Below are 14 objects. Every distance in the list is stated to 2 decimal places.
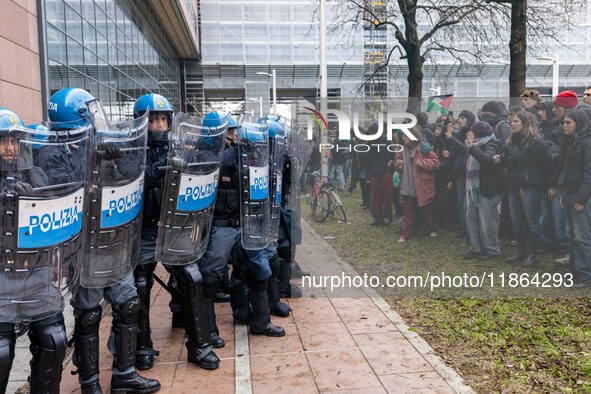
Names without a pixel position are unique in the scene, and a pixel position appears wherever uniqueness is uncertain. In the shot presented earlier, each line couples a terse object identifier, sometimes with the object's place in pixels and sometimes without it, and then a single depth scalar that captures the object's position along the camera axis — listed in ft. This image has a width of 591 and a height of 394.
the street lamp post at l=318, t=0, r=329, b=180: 33.53
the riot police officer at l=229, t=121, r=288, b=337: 13.35
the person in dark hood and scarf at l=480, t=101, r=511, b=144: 17.69
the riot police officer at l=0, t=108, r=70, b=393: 7.81
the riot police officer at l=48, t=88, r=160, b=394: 9.98
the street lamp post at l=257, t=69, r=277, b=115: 85.75
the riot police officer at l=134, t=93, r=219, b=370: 12.24
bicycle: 21.21
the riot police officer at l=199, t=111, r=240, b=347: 13.64
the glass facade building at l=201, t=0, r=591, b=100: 94.27
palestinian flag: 18.65
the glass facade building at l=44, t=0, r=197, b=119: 27.55
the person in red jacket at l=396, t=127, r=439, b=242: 19.02
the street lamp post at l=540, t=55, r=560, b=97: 47.62
